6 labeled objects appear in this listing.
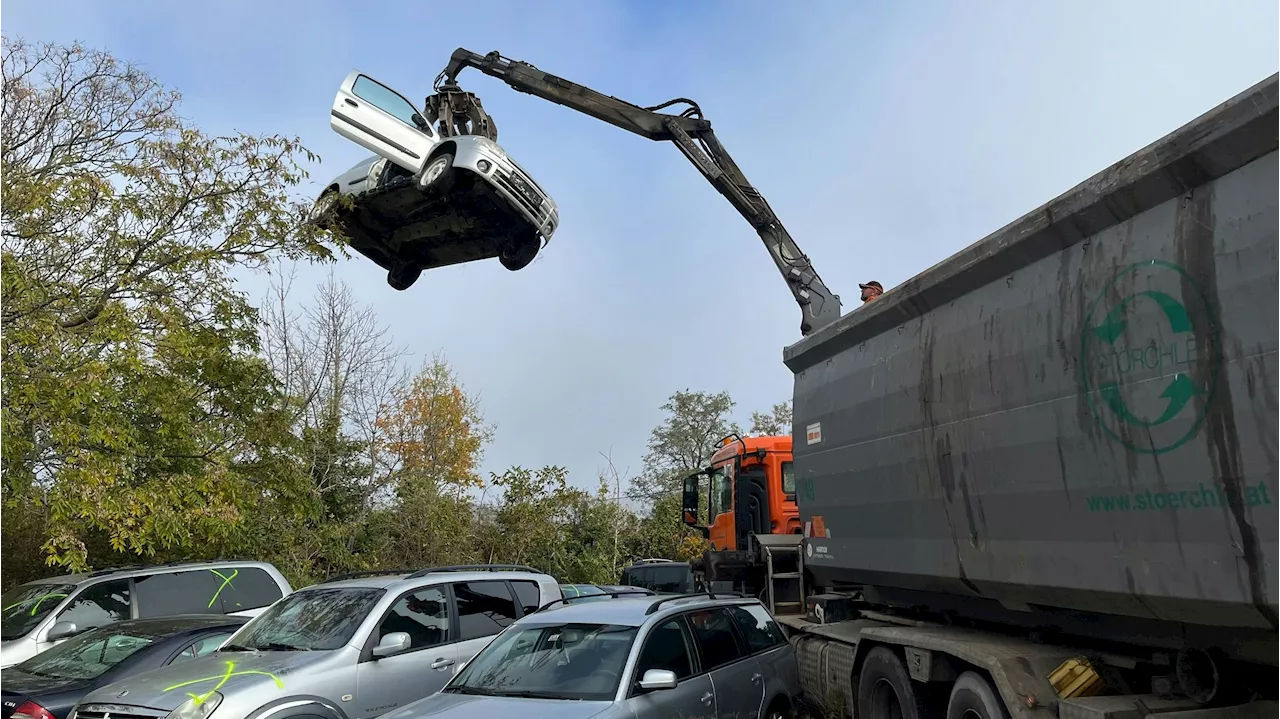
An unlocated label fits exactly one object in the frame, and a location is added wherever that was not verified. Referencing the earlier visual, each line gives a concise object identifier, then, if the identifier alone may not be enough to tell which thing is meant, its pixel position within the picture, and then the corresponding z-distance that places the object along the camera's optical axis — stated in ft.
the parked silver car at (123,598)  29.96
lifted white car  32.55
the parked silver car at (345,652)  19.66
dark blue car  22.39
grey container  11.53
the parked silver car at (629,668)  17.93
